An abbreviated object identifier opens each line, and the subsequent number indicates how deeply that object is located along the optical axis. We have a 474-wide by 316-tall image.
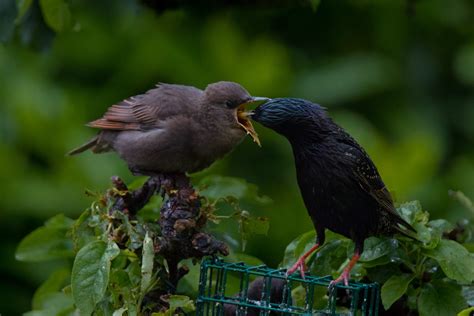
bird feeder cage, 7.78
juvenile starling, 9.38
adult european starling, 7.84
